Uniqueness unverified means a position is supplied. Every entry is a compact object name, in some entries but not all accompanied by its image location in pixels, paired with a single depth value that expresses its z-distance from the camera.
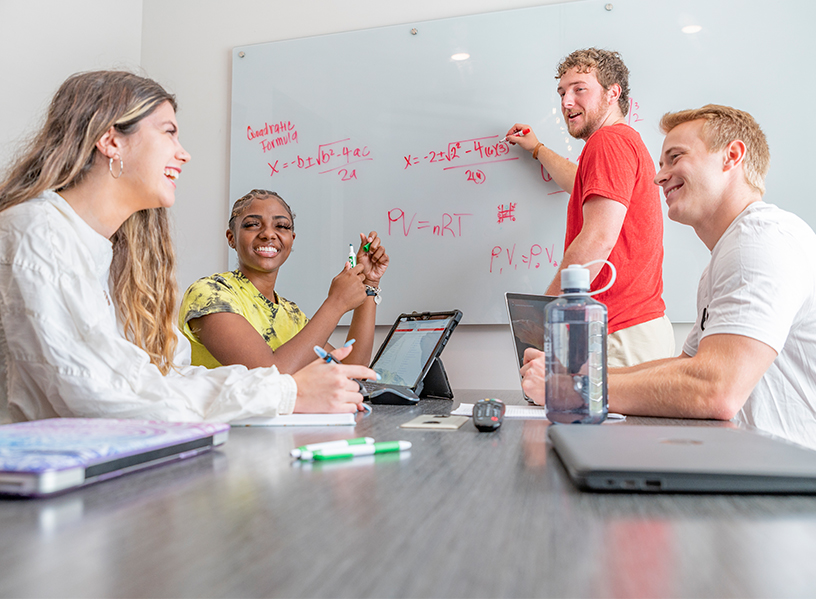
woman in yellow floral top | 1.42
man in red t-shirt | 1.50
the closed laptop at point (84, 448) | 0.43
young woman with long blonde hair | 0.80
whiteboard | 1.95
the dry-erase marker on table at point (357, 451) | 0.59
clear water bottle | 0.81
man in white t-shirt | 0.91
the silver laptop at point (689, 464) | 0.45
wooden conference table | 0.29
